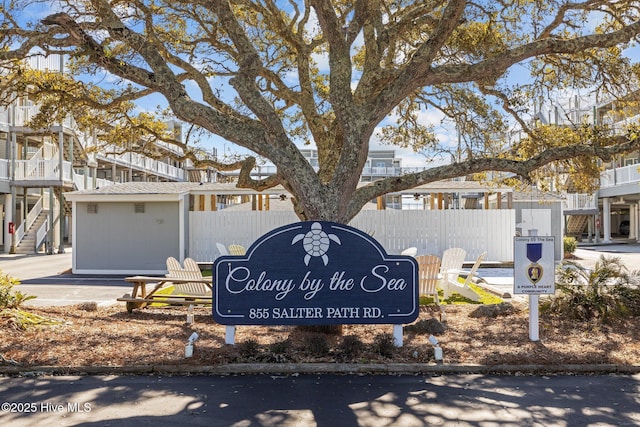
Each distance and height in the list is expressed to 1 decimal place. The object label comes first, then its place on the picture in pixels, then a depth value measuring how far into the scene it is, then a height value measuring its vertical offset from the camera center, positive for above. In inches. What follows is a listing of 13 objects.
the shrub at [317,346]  253.0 -62.4
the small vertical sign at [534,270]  281.4 -27.1
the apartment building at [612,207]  1233.3 +40.9
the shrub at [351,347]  252.5 -63.9
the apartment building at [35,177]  1035.9 +98.7
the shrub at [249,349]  251.2 -64.1
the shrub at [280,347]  254.2 -63.6
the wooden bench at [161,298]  360.8 -54.7
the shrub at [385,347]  253.6 -63.9
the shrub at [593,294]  334.6 -49.8
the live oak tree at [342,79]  298.2 +103.2
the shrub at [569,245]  878.4 -41.6
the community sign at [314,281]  267.7 -31.3
